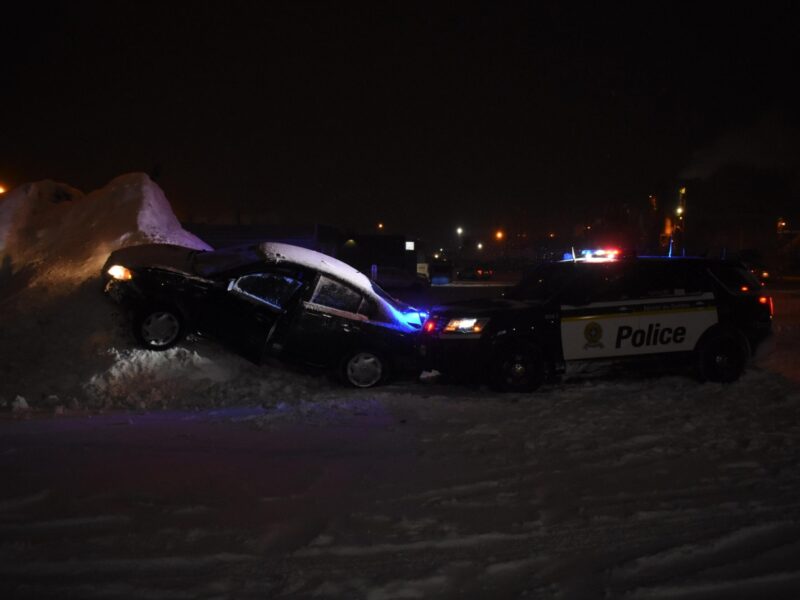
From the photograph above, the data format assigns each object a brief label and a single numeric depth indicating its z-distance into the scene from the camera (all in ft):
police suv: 27.89
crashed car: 29.12
